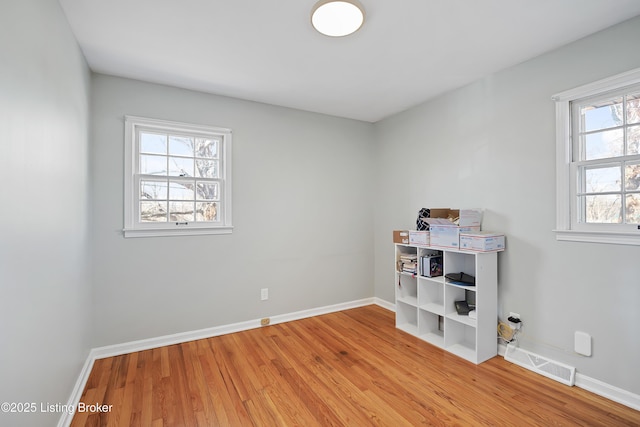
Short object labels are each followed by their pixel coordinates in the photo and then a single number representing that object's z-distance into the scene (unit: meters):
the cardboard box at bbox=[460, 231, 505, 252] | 2.48
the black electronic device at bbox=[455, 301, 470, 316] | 2.69
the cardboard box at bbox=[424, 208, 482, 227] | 2.70
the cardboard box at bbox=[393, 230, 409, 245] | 3.22
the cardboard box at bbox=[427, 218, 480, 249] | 2.68
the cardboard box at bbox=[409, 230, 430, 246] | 2.98
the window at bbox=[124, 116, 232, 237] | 2.77
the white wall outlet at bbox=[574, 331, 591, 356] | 2.10
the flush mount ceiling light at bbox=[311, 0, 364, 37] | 1.74
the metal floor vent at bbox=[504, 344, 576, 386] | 2.17
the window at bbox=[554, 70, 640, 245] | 1.97
